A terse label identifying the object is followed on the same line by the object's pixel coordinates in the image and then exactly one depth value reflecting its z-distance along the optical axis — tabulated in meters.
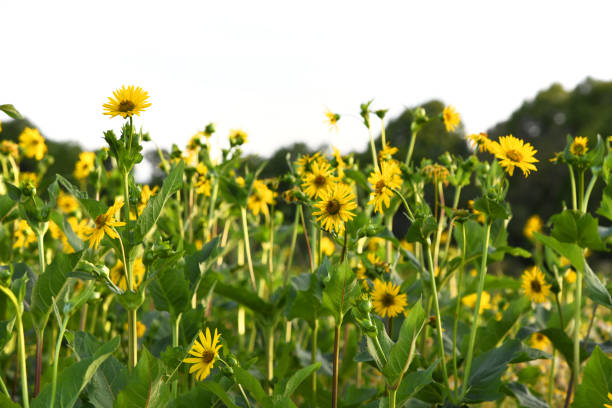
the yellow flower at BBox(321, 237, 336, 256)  3.12
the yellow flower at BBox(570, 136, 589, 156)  2.56
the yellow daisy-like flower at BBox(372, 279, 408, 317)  2.51
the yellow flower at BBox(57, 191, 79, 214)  3.76
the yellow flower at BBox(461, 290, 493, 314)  3.02
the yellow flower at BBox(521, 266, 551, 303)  2.79
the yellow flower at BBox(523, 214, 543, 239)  4.81
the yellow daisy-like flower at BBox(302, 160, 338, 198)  2.57
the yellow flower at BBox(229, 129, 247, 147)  2.95
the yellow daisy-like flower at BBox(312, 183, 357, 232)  2.40
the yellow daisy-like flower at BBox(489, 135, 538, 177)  2.40
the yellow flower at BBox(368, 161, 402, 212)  2.44
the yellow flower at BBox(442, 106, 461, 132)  3.04
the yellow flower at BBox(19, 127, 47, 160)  3.62
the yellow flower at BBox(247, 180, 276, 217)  3.10
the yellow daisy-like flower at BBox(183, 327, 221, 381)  2.23
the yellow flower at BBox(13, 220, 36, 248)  3.04
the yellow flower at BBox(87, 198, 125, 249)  2.26
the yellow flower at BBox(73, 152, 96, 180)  3.37
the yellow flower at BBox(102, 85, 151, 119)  2.28
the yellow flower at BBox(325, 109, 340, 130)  3.01
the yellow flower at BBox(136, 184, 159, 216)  2.56
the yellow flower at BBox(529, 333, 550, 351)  3.07
